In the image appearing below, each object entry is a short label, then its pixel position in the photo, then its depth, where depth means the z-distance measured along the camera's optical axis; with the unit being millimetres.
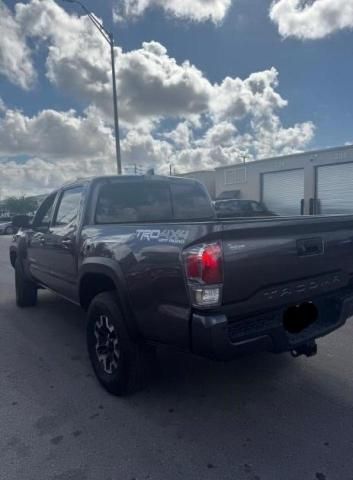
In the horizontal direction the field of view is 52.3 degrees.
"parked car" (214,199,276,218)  19672
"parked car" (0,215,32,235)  5277
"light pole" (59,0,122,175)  13148
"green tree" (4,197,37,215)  72812
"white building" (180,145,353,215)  21344
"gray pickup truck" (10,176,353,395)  2305
